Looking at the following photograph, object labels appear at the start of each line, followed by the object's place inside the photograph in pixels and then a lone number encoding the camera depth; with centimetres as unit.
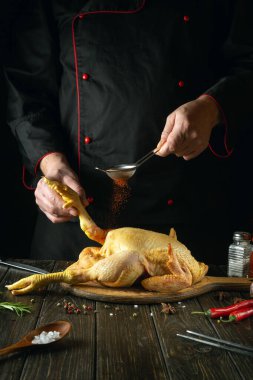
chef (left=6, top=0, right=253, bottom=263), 237
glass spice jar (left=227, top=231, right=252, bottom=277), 198
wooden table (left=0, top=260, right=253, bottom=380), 121
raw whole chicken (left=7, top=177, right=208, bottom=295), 176
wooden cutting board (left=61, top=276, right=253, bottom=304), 171
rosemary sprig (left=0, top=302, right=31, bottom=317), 158
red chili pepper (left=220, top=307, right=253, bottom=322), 156
